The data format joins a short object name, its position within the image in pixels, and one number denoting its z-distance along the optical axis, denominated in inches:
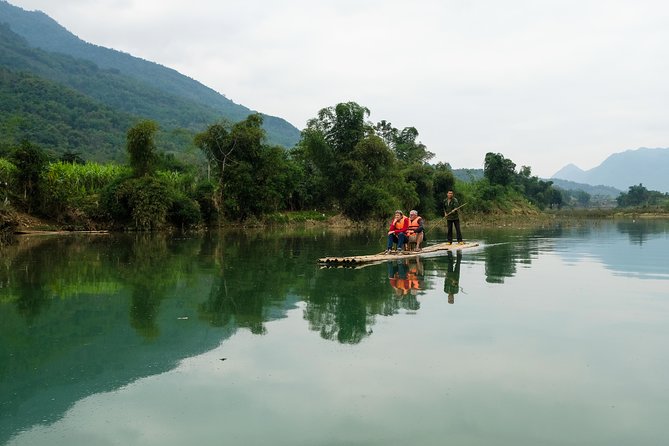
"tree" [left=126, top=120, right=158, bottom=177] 1221.1
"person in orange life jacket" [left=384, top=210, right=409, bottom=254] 605.0
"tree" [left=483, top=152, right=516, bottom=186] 2578.7
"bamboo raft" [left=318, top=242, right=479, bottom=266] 520.4
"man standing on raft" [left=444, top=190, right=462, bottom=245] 723.4
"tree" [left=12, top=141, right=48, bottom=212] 1152.2
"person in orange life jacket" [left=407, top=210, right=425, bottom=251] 624.0
